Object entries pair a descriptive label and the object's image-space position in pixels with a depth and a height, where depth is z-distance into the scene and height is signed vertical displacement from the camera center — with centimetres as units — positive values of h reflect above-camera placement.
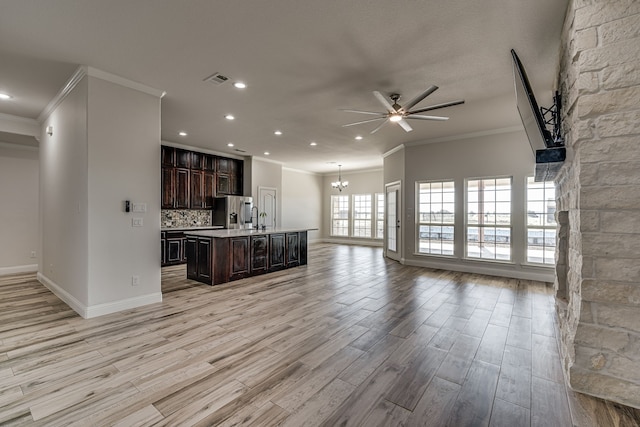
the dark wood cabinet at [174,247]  674 -88
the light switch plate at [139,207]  384 +6
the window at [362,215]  1126 -16
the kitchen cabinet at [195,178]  714 +92
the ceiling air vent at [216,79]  364 +173
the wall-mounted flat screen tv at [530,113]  254 +92
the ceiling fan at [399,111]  356 +135
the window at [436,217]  659 -14
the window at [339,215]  1187 -19
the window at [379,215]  1088 -17
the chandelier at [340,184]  1065 +102
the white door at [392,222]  761 -30
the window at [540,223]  543 -23
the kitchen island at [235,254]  516 -84
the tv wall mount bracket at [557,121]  287 +93
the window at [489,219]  589 -16
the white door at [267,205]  919 +20
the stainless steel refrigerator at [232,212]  809 -3
